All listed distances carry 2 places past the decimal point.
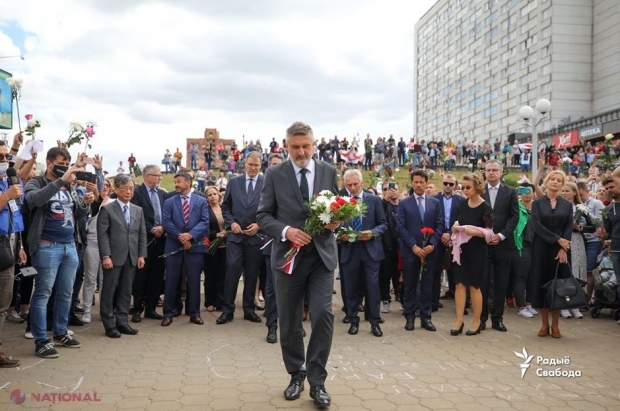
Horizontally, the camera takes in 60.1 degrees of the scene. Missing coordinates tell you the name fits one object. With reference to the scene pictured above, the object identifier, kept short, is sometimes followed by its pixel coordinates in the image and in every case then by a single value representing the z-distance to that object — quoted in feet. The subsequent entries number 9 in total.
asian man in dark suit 23.06
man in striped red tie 26.00
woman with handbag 23.30
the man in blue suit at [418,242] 24.94
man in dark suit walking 15.29
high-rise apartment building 199.41
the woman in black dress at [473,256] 23.80
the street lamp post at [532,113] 55.11
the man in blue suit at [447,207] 27.12
